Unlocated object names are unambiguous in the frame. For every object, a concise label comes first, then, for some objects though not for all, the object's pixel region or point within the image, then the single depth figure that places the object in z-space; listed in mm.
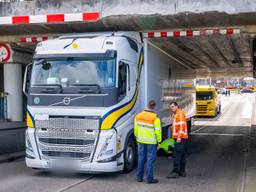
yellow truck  34844
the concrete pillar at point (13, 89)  14648
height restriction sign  14367
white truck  9453
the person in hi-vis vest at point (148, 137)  9156
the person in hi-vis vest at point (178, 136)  9656
